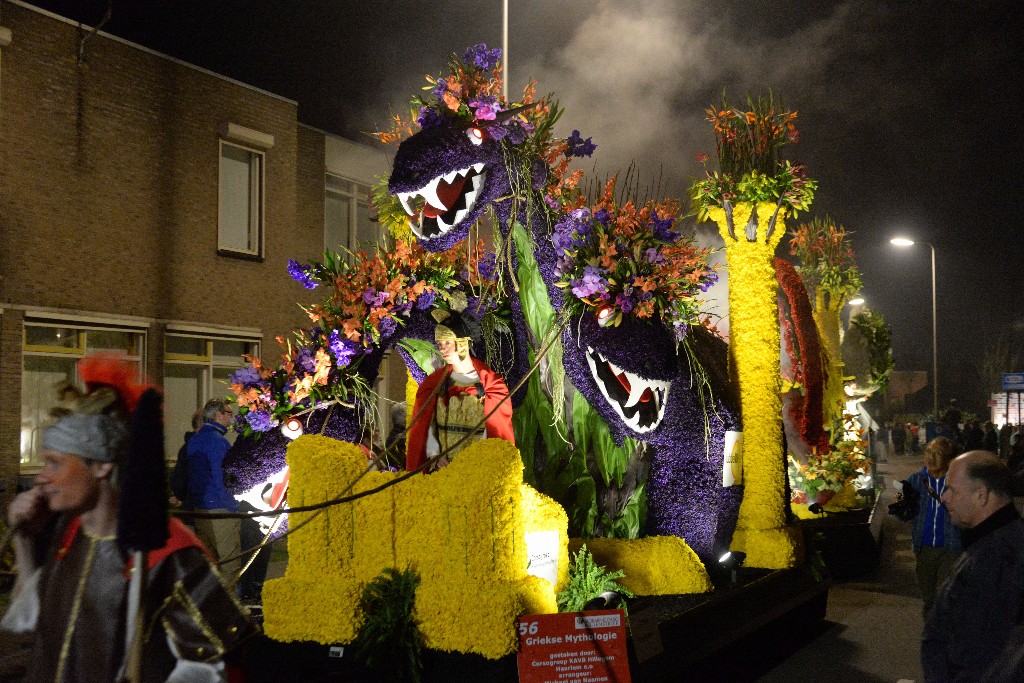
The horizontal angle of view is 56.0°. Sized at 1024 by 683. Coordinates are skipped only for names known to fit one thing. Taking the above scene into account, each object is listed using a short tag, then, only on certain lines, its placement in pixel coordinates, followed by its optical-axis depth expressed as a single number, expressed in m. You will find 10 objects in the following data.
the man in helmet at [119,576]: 2.76
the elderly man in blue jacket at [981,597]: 3.51
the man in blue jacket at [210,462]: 8.34
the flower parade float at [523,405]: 5.52
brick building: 13.16
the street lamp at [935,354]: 31.33
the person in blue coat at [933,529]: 7.12
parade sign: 5.16
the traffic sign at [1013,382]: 23.67
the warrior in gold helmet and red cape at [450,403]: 6.50
